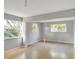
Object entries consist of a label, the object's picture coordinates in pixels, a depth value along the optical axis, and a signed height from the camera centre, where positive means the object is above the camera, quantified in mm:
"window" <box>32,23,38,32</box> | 5145 +252
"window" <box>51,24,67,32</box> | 5462 +174
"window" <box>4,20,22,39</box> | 3332 +92
